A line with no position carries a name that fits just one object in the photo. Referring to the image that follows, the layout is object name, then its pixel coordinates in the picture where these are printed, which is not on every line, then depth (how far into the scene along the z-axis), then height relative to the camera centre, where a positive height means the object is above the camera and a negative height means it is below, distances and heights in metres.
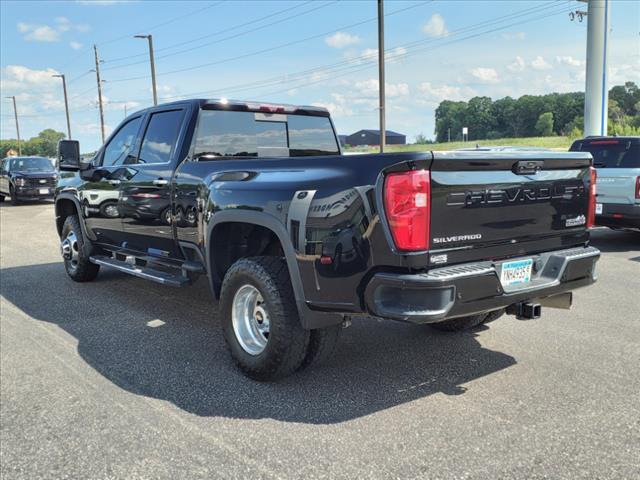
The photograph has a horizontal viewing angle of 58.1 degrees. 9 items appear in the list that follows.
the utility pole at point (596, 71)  19.22 +2.56
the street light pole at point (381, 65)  22.75 +3.52
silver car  8.66 -0.52
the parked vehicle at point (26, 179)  19.72 -0.47
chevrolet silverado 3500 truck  3.11 -0.49
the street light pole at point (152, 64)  35.97 +6.03
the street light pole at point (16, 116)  79.56 +6.26
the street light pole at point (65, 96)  56.83 +6.65
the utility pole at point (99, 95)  45.88 +5.44
